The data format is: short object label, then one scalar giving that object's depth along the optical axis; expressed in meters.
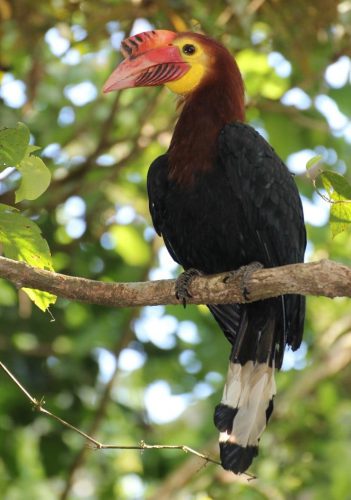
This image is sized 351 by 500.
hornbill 9.24
